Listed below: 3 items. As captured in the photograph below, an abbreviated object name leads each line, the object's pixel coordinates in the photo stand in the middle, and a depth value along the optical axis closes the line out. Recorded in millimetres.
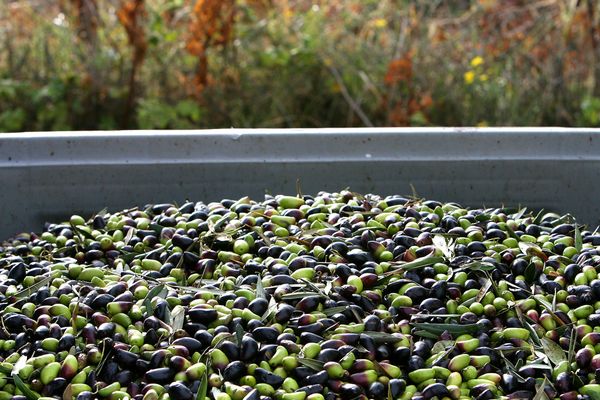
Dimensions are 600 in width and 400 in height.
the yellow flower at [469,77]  2924
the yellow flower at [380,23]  4260
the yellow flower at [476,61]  2971
